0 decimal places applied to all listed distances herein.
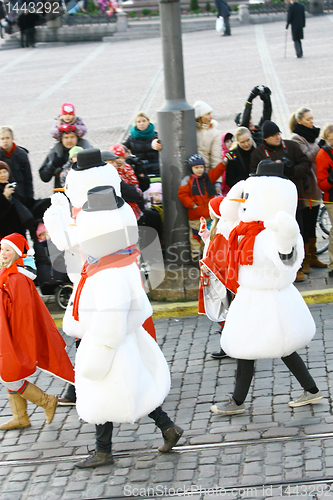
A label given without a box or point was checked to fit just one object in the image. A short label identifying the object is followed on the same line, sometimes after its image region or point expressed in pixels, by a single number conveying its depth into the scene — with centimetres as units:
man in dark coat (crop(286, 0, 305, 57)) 4107
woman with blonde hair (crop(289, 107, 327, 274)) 1445
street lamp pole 1361
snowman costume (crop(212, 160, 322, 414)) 864
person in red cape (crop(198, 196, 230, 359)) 1037
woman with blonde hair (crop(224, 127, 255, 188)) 1428
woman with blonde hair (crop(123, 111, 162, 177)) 1563
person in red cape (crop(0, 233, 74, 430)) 935
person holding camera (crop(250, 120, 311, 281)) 1345
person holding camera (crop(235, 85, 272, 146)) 1526
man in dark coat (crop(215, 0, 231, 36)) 5212
